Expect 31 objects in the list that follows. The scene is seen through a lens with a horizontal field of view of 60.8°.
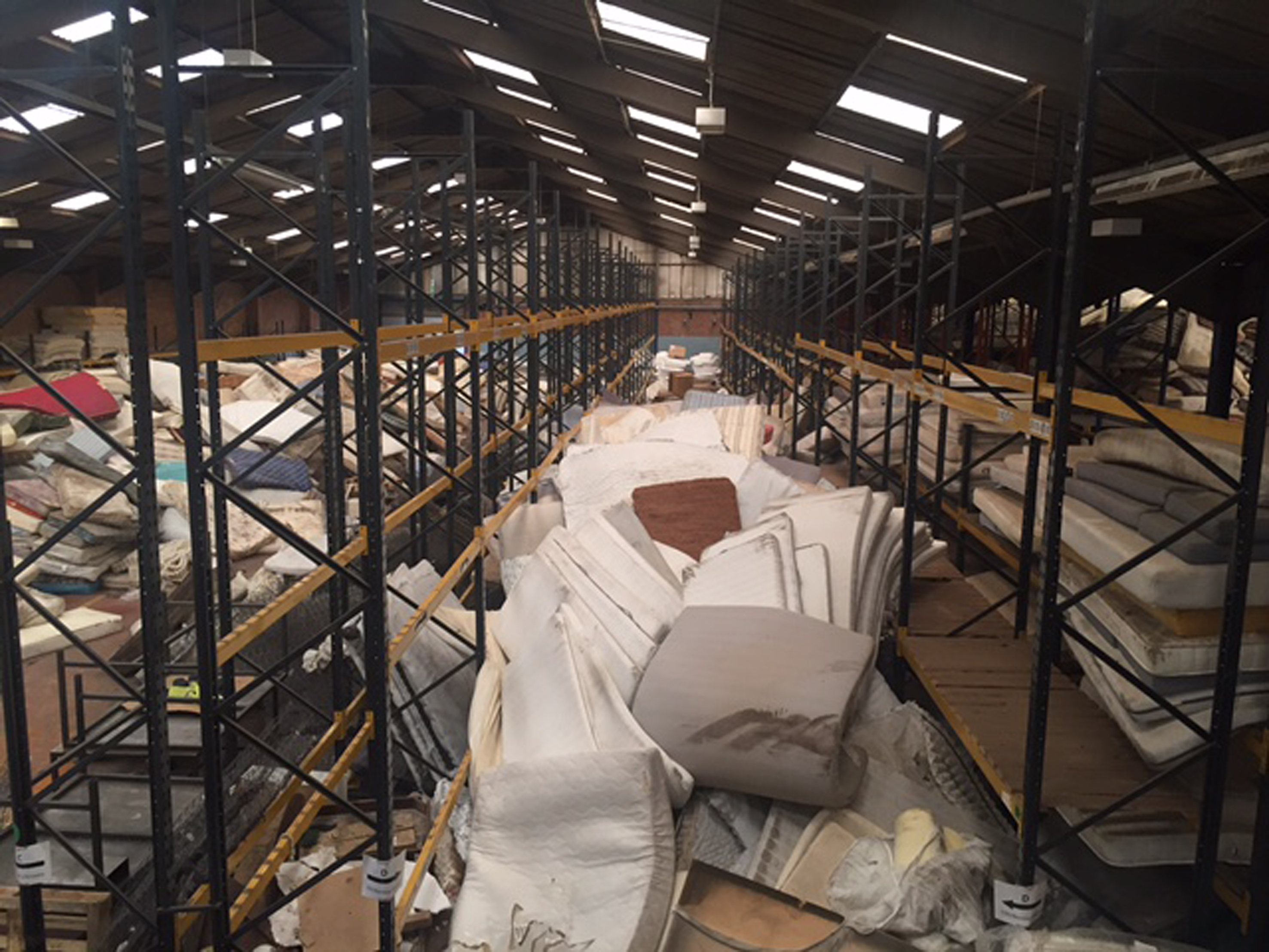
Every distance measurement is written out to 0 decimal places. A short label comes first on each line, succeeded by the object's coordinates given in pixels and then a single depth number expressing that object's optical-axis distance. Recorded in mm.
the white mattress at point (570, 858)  5520
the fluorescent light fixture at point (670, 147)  16188
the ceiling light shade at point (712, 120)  9984
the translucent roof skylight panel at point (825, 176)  14391
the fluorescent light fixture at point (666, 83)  12078
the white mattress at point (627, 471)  11984
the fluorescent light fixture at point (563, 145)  20438
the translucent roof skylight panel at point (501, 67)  14633
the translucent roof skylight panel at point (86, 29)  10883
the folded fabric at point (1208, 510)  4762
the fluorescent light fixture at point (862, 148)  12027
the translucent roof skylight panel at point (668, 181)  20312
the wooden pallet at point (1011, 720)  5043
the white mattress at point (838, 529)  7797
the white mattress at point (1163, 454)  4902
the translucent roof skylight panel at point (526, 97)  16438
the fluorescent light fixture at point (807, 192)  16031
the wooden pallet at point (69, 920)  5098
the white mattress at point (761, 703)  6094
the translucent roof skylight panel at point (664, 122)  14203
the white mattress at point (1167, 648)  4707
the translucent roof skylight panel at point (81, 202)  18281
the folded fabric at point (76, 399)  14977
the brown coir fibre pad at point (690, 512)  10172
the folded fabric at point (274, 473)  15070
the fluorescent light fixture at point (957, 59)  7973
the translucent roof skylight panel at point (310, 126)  16688
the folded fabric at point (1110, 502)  5355
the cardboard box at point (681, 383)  30109
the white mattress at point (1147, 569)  4727
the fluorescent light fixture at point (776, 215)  20031
